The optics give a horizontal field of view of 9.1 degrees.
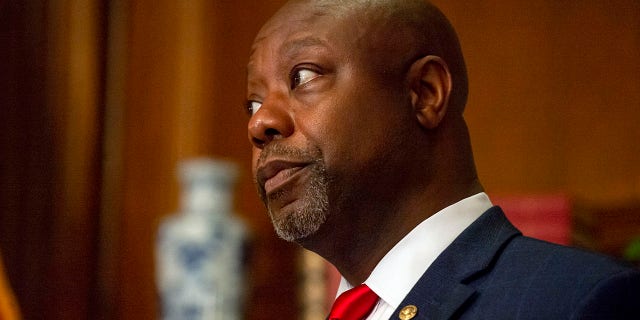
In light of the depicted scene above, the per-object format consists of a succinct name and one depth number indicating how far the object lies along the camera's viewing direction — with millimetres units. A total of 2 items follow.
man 3590
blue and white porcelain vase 3931
